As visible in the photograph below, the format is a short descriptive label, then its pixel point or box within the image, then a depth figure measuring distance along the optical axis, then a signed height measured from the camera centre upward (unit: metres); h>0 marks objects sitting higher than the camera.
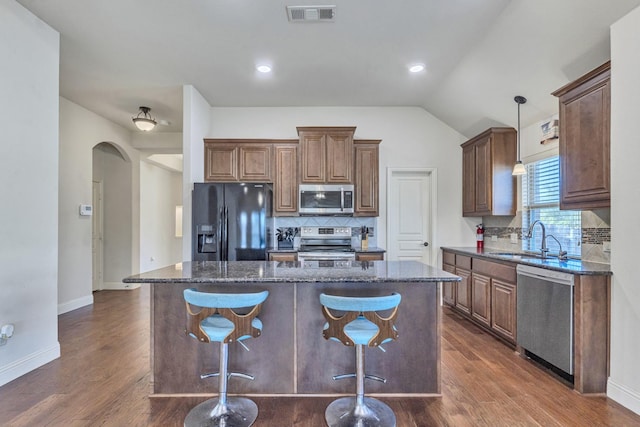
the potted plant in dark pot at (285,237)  4.89 -0.35
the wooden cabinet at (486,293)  3.24 -0.90
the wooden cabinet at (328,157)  4.55 +0.79
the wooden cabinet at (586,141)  2.44 +0.59
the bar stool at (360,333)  1.88 -0.71
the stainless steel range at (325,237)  4.84 -0.34
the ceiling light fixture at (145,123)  4.55 +1.27
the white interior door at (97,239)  5.92 -0.46
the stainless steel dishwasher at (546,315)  2.50 -0.84
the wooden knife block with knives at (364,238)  4.78 -0.35
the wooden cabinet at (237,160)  4.63 +0.76
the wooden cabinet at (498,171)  4.11 +0.54
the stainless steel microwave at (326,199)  4.55 +0.21
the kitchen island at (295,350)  2.38 -0.99
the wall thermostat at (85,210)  4.85 +0.05
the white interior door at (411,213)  5.02 +0.01
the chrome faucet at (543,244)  3.35 -0.31
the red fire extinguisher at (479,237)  4.77 -0.34
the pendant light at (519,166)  3.51 +0.52
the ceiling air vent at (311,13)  2.67 +1.67
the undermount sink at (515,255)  3.40 -0.45
